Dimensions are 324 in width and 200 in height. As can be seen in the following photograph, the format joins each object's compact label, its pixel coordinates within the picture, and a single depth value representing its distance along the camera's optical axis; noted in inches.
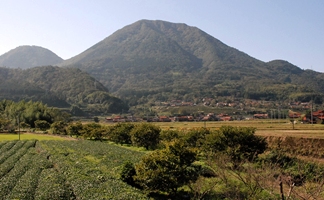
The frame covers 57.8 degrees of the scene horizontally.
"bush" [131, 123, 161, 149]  1974.7
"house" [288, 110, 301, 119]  4213.3
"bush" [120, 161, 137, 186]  975.8
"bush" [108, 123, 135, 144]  2319.1
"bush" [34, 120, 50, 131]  3449.8
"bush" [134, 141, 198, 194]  871.7
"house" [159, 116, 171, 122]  4913.4
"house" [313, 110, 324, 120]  3066.4
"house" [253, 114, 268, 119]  4751.5
